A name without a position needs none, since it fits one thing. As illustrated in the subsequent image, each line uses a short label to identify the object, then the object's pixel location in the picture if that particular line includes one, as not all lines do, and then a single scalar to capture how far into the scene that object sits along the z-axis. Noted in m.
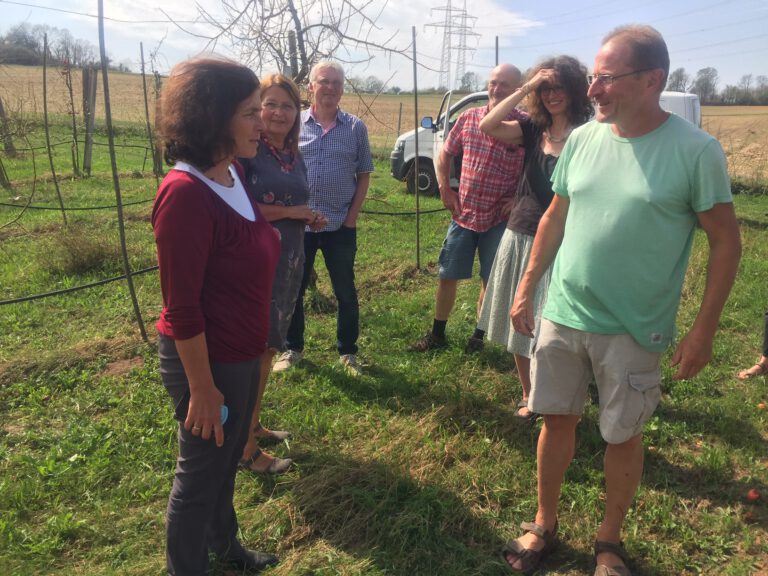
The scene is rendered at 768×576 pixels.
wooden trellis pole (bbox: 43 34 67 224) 6.97
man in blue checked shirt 3.34
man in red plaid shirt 3.28
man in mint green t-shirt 1.71
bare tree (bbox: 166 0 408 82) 5.07
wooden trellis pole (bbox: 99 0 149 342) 3.58
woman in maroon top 1.49
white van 9.39
